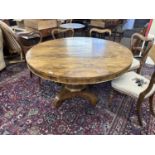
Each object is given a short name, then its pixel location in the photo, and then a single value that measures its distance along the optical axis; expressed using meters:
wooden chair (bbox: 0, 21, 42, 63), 2.53
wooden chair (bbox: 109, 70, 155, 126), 1.69
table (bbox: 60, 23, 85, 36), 4.19
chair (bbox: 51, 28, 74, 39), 2.81
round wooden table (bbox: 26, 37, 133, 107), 1.47
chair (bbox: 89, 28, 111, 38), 2.71
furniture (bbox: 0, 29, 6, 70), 2.71
